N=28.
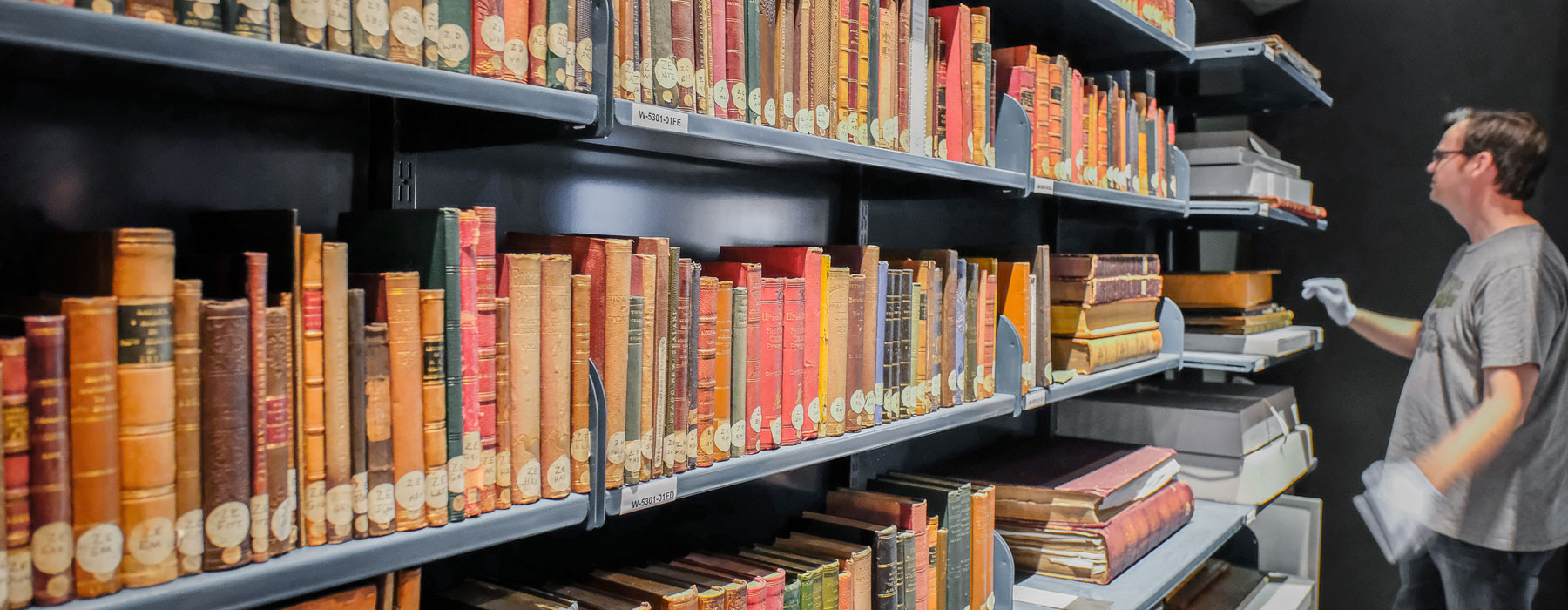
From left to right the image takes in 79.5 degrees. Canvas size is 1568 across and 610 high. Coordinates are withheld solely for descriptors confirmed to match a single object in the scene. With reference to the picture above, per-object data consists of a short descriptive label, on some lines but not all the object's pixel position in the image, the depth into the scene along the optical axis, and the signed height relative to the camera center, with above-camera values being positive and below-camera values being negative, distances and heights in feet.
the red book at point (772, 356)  4.17 -0.33
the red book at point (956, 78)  5.30 +1.17
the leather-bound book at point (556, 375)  3.28 -0.34
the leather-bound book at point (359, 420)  2.79 -0.44
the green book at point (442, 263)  2.97 +0.04
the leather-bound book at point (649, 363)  3.58 -0.32
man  7.58 -0.90
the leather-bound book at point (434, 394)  2.95 -0.38
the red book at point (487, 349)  3.10 -0.24
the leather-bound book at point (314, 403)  2.68 -0.37
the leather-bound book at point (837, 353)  4.50 -0.34
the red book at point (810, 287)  4.36 -0.02
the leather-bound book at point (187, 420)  2.44 -0.39
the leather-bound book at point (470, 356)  3.04 -0.26
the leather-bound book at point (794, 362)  4.28 -0.36
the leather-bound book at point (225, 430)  2.49 -0.42
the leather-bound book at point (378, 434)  2.85 -0.48
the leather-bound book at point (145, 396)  2.34 -0.32
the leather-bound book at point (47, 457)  2.23 -0.45
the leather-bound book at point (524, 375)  3.21 -0.33
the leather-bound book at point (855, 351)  4.64 -0.33
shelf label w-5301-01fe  3.37 +0.58
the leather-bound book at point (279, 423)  2.60 -0.42
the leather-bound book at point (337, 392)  2.73 -0.35
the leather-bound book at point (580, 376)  3.37 -0.35
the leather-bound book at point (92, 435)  2.28 -0.41
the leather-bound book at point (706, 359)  3.86 -0.32
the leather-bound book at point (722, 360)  3.94 -0.33
